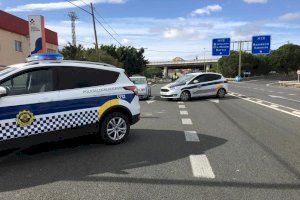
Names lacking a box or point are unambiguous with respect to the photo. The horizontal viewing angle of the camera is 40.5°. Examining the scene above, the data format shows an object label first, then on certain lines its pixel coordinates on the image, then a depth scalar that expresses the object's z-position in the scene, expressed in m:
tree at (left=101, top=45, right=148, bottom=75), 70.81
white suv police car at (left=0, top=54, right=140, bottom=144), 6.95
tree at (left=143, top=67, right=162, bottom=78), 121.32
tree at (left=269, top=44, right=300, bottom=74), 101.94
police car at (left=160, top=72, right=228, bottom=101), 21.98
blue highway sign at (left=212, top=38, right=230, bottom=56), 58.09
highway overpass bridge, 127.31
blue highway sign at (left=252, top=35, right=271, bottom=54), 58.56
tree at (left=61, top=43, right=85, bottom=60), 46.50
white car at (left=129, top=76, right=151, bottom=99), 22.52
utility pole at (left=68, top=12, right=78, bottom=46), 81.64
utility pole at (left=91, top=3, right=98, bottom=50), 37.94
